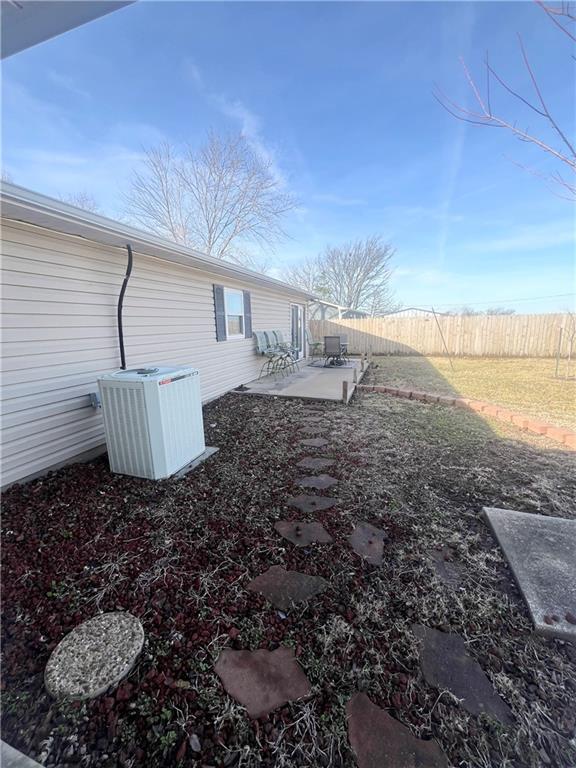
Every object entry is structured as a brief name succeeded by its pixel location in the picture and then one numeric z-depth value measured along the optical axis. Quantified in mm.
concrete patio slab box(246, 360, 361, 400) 5807
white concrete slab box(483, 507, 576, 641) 1441
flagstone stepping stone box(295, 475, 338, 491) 2709
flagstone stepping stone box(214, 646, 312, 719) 1150
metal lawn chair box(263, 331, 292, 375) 7688
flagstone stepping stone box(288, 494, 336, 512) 2388
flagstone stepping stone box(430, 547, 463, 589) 1697
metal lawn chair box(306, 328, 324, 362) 12523
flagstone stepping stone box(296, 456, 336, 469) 3069
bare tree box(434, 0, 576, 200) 1491
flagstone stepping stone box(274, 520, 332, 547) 2018
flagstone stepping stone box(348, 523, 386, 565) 1880
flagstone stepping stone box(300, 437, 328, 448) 3586
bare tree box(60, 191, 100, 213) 12273
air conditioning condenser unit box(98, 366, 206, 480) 2645
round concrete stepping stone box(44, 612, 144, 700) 1165
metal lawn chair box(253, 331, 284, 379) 7281
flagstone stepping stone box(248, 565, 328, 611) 1589
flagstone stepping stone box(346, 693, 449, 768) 981
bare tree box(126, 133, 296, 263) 12648
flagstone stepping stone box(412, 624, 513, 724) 1132
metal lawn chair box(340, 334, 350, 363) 9336
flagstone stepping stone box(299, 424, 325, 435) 4001
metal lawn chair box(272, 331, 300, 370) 8141
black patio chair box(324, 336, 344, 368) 9148
